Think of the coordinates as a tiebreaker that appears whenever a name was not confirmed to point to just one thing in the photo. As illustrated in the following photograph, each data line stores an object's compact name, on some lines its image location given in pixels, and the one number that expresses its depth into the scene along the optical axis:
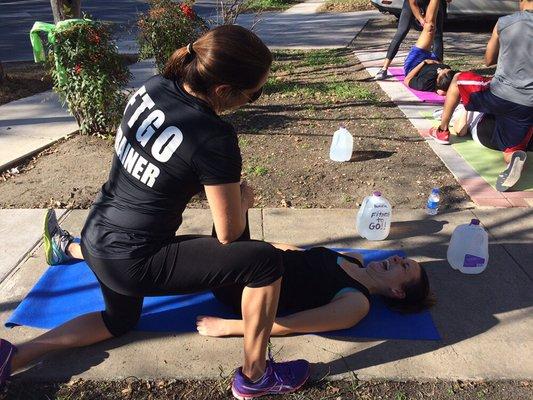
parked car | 11.75
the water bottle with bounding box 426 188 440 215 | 3.83
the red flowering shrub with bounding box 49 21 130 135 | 4.86
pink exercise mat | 6.69
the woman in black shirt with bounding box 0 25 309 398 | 1.85
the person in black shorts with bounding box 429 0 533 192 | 4.38
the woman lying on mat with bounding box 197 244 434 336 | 2.55
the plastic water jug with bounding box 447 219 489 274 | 3.11
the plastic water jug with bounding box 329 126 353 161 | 4.79
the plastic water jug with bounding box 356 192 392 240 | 3.45
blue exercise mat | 2.65
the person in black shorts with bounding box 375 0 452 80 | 7.27
